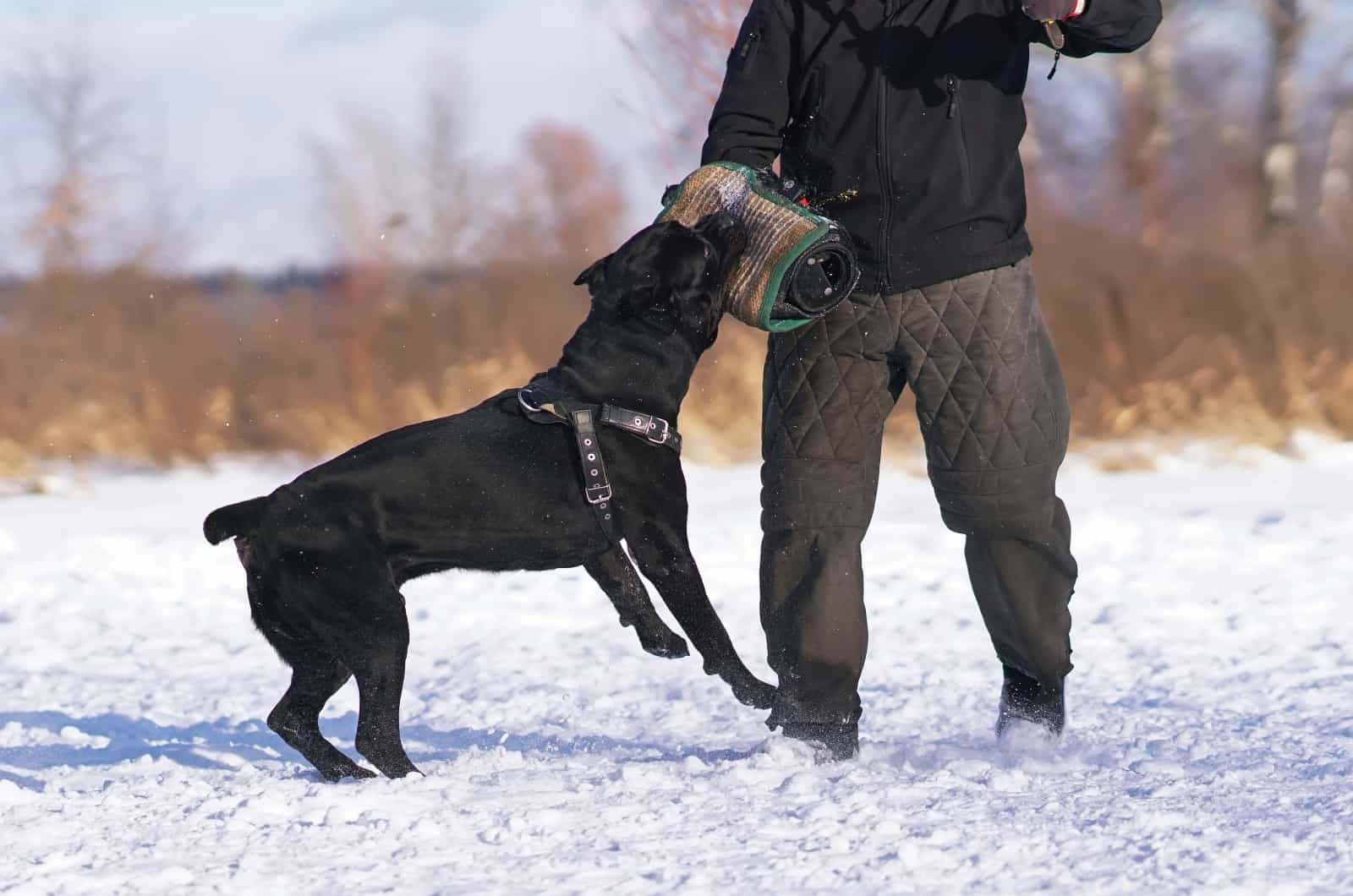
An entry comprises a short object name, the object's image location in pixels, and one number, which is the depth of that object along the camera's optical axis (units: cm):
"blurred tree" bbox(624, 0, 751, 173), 1675
